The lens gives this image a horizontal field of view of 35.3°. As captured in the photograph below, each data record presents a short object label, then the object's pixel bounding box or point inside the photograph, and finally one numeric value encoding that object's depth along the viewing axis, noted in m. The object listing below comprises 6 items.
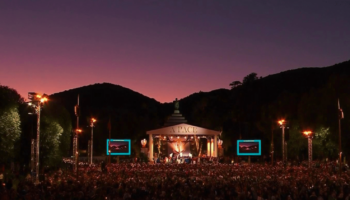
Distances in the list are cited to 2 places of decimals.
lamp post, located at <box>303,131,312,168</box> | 52.67
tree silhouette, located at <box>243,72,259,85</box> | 146.51
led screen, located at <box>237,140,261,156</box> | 73.62
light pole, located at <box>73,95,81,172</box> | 43.16
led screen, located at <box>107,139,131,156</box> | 73.75
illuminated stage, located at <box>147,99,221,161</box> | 88.88
